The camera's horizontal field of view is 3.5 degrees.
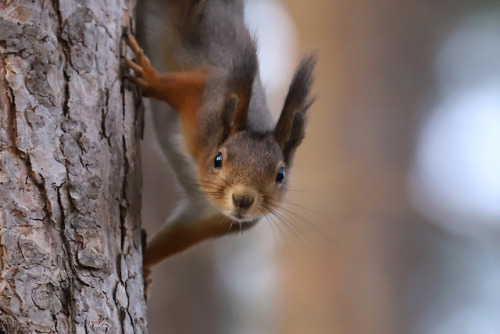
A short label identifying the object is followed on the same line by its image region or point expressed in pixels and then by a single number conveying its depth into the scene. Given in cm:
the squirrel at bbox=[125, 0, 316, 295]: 334
